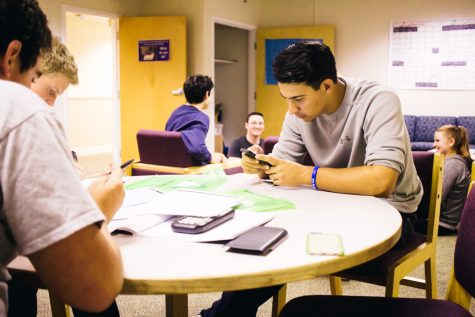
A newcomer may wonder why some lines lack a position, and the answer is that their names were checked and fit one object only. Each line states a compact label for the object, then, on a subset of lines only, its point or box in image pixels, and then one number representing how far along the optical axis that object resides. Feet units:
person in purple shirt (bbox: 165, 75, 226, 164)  11.77
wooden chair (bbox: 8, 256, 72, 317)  3.12
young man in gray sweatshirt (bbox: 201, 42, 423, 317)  5.46
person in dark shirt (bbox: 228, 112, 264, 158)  16.22
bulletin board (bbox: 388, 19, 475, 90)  22.70
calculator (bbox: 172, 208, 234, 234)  3.78
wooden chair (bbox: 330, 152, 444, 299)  5.78
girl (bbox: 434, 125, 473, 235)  12.39
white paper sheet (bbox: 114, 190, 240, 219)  4.18
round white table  2.99
